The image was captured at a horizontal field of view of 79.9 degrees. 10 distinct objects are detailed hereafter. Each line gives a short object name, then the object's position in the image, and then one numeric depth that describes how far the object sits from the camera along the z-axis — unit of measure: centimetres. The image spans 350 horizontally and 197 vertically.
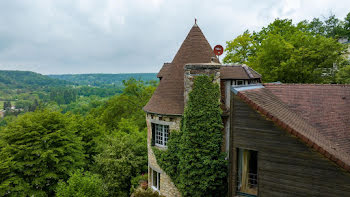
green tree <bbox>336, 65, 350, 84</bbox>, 1815
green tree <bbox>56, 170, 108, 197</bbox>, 1263
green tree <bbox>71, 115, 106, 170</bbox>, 2243
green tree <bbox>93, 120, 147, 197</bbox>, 1619
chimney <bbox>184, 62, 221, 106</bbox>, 1107
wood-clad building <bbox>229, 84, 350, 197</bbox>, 695
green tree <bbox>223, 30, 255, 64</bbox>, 3075
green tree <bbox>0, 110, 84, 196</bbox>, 1494
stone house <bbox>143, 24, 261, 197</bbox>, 1163
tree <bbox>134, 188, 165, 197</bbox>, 1289
